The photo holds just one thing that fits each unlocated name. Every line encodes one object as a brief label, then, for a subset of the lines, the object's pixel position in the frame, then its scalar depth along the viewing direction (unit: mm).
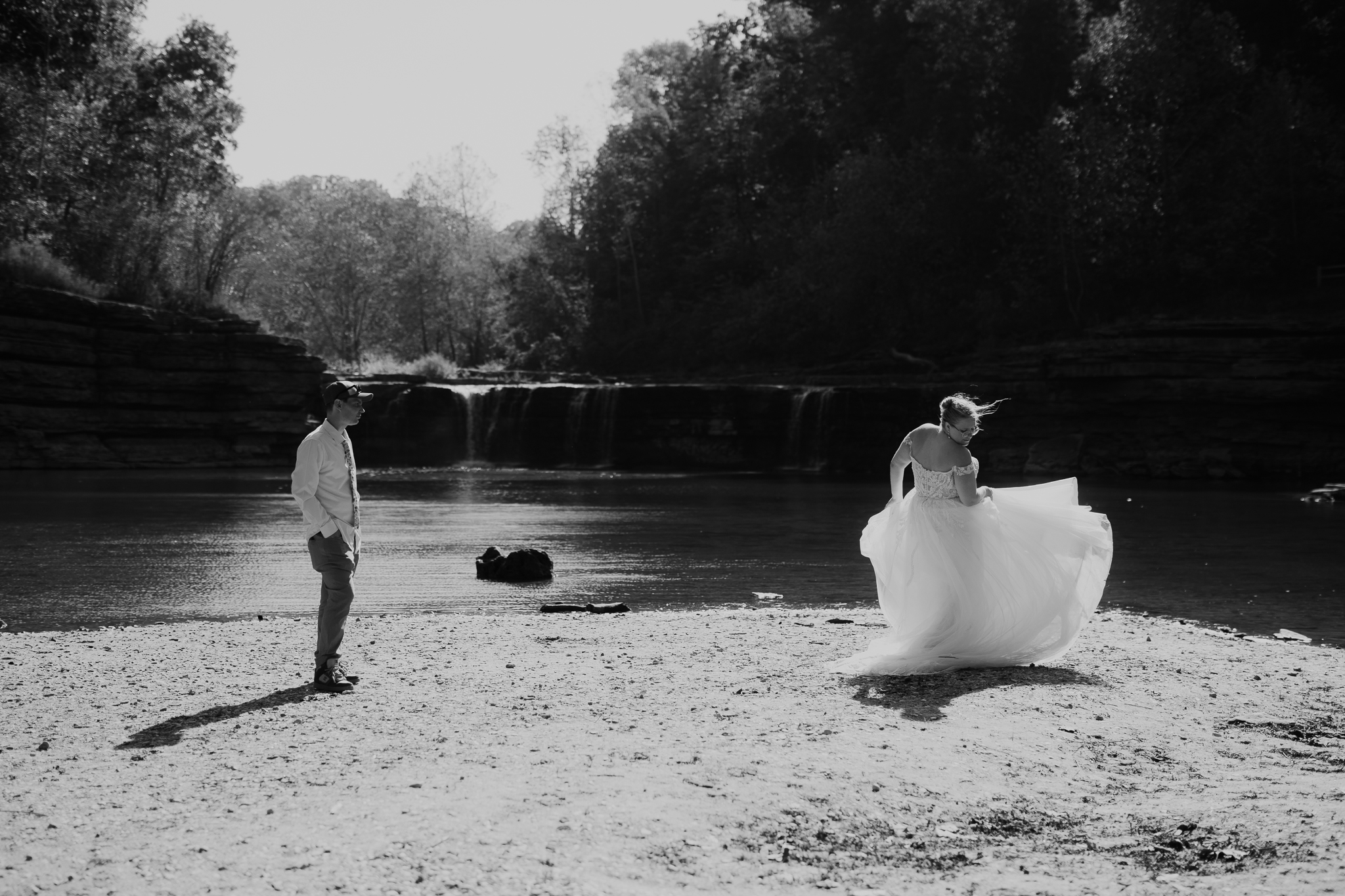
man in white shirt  8258
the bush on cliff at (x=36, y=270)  39562
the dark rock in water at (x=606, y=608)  12852
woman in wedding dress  9117
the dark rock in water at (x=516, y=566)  16078
